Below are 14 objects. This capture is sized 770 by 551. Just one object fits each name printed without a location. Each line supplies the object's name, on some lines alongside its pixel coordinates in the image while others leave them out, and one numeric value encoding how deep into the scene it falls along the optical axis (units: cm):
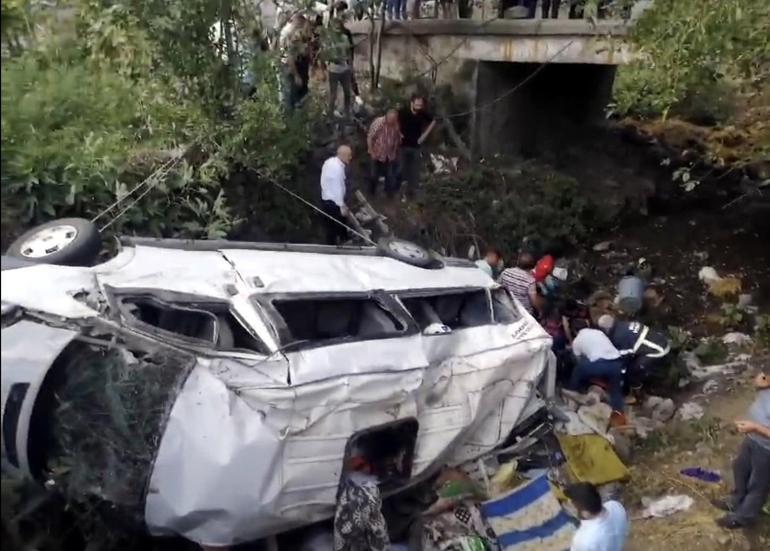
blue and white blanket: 584
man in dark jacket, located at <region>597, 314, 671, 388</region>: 805
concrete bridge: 1122
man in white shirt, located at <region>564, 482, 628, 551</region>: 453
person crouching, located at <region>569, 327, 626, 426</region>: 779
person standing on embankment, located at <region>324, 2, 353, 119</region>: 997
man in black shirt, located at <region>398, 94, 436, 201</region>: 1064
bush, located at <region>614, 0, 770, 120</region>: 718
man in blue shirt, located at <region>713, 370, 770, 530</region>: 577
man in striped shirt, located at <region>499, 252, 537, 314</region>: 833
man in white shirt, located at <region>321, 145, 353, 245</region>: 859
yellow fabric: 664
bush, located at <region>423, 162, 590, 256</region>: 1102
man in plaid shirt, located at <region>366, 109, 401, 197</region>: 1018
